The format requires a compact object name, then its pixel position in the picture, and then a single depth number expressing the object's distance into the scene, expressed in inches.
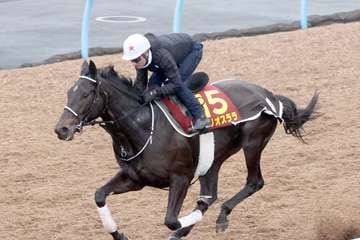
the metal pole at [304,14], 1286.3
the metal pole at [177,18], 1165.9
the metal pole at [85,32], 1146.0
